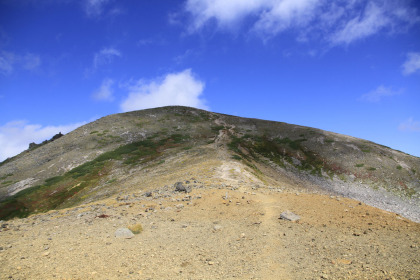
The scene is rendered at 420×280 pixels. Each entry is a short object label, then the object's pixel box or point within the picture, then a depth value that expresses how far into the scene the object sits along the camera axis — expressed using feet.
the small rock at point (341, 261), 29.88
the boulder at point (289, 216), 47.51
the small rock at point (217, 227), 46.43
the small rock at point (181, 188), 70.95
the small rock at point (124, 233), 42.55
